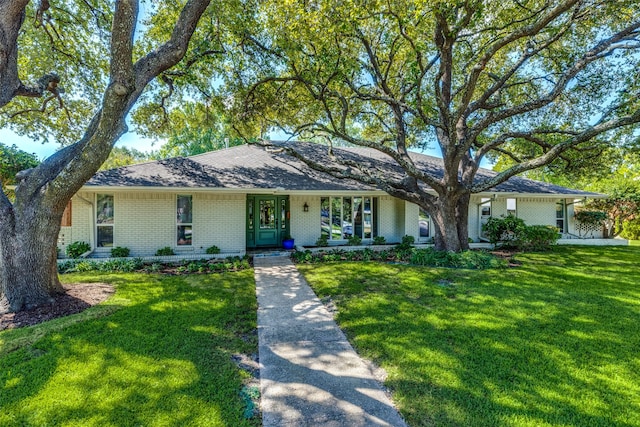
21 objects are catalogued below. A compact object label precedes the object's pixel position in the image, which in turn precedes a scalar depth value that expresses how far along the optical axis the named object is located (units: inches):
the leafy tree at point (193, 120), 493.2
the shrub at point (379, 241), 513.3
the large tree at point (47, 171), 213.6
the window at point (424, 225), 549.6
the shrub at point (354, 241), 499.1
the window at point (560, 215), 646.5
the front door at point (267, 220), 502.0
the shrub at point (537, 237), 486.9
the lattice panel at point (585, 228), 645.9
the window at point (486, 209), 587.9
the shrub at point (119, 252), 404.5
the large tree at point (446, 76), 314.2
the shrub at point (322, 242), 496.1
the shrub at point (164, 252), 419.8
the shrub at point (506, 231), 502.9
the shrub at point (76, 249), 389.1
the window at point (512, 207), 607.2
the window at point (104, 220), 420.2
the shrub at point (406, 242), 476.6
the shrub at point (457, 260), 363.3
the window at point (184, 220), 441.4
